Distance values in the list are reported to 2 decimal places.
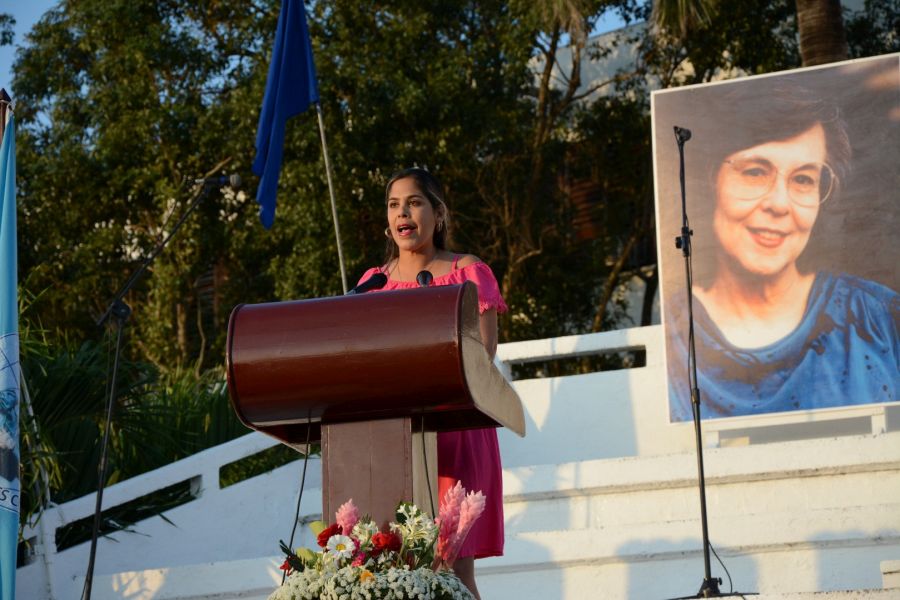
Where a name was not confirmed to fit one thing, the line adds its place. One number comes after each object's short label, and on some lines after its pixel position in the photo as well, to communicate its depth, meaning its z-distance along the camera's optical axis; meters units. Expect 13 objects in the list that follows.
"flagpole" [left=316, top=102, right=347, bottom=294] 17.10
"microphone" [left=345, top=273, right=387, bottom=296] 6.01
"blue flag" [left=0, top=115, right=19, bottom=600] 9.96
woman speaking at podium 6.43
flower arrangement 4.82
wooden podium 4.89
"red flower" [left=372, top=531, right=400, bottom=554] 4.92
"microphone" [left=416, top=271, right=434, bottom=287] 5.75
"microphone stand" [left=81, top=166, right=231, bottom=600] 10.59
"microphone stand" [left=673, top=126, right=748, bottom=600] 9.02
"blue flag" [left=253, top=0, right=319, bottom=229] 18.91
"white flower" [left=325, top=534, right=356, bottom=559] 4.90
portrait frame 15.03
